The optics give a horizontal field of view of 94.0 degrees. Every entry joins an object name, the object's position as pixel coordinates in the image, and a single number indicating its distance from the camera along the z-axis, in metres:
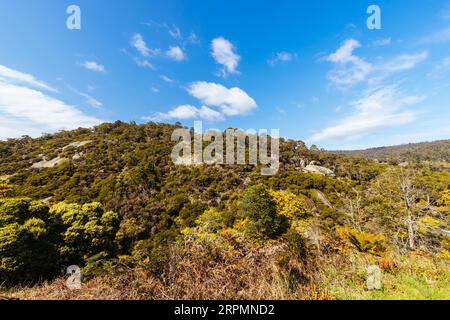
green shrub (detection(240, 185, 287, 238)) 18.91
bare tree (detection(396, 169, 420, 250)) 14.70
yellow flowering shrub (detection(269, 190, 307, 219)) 20.28
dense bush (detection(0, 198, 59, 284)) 7.82
